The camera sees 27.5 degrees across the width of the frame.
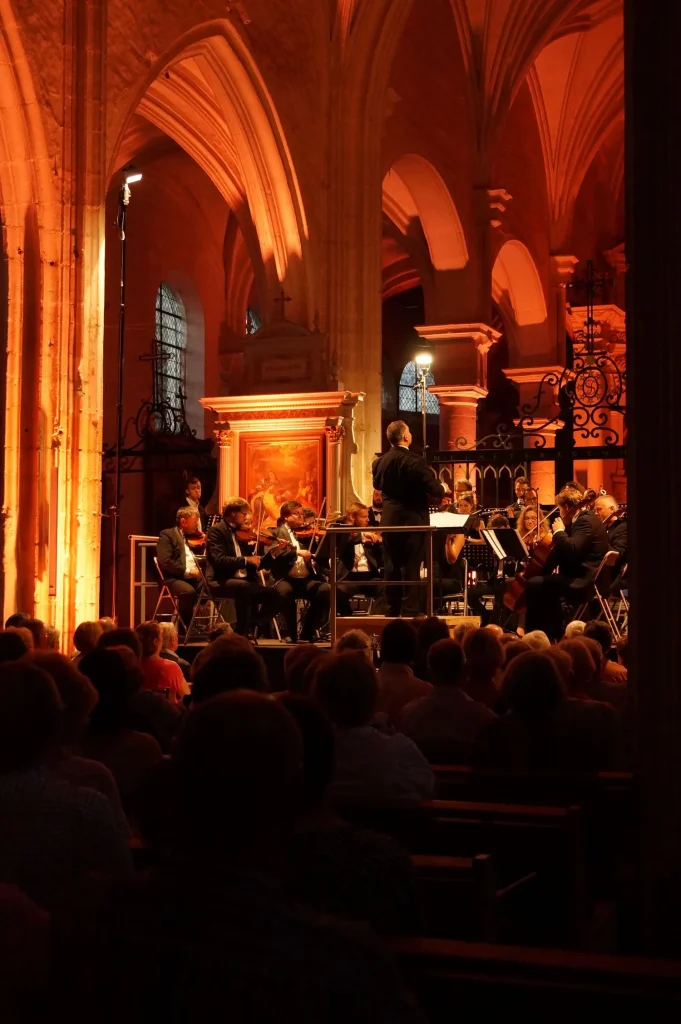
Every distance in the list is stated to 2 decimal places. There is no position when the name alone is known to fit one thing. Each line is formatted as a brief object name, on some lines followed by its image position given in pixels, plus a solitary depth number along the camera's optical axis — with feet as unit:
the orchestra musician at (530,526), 43.34
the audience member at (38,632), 25.40
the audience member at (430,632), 22.86
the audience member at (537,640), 22.50
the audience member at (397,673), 20.12
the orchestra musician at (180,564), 39.88
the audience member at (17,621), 26.51
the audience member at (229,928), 4.96
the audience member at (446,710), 17.20
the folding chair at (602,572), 36.76
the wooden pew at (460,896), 9.19
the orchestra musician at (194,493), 44.21
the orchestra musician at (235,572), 38.37
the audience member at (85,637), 24.66
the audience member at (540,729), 14.83
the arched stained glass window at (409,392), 111.14
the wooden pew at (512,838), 11.00
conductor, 36.60
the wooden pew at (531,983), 6.31
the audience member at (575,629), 26.98
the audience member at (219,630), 32.28
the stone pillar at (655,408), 12.44
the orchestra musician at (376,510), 44.70
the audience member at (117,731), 13.14
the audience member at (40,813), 8.59
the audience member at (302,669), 16.72
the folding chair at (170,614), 40.81
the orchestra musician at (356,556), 40.70
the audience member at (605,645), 24.57
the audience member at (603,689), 19.70
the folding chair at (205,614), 39.55
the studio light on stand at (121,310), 43.21
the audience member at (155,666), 24.04
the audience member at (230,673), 12.81
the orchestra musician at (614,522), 38.29
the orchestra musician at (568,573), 36.70
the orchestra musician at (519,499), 46.39
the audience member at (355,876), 7.29
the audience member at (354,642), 21.61
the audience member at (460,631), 22.96
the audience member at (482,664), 19.30
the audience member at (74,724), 10.52
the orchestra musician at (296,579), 39.78
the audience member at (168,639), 28.96
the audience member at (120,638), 20.57
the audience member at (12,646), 18.51
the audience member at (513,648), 21.90
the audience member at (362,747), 12.42
